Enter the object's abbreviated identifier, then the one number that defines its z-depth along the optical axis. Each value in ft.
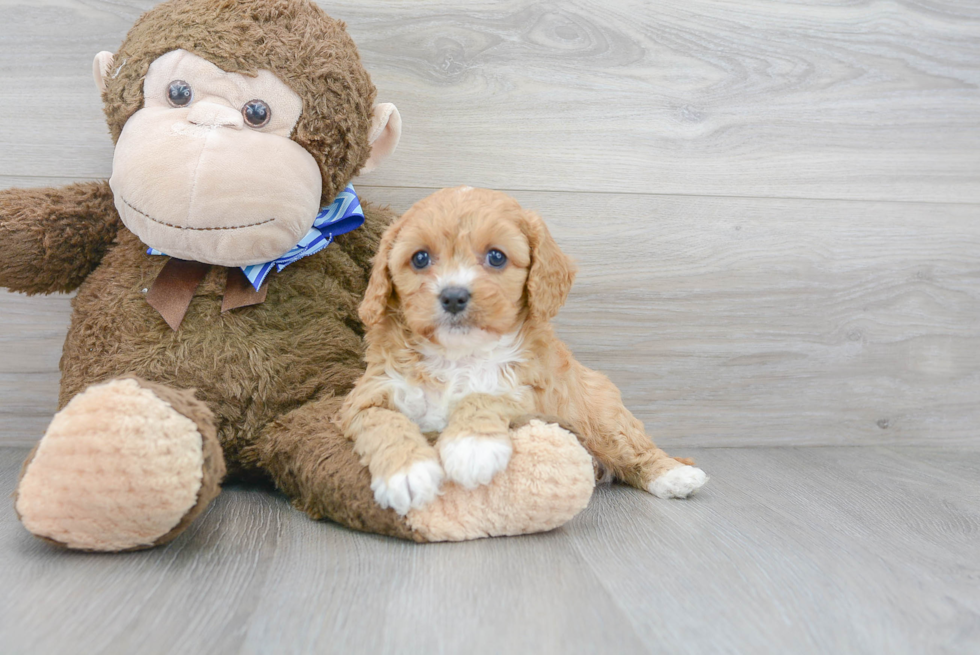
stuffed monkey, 2.17
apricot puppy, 2.15
